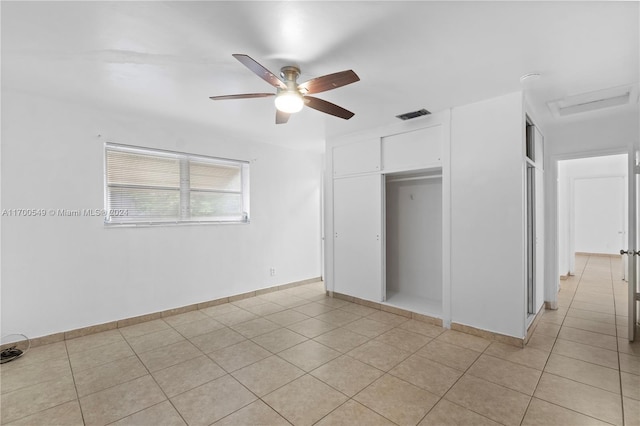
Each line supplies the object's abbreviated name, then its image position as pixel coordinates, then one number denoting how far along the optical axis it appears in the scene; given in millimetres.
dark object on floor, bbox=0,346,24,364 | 2802
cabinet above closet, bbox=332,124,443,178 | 3740
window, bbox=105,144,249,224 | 3719
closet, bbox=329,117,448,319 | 4141
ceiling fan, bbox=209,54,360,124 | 2094
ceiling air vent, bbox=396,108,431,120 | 3607
